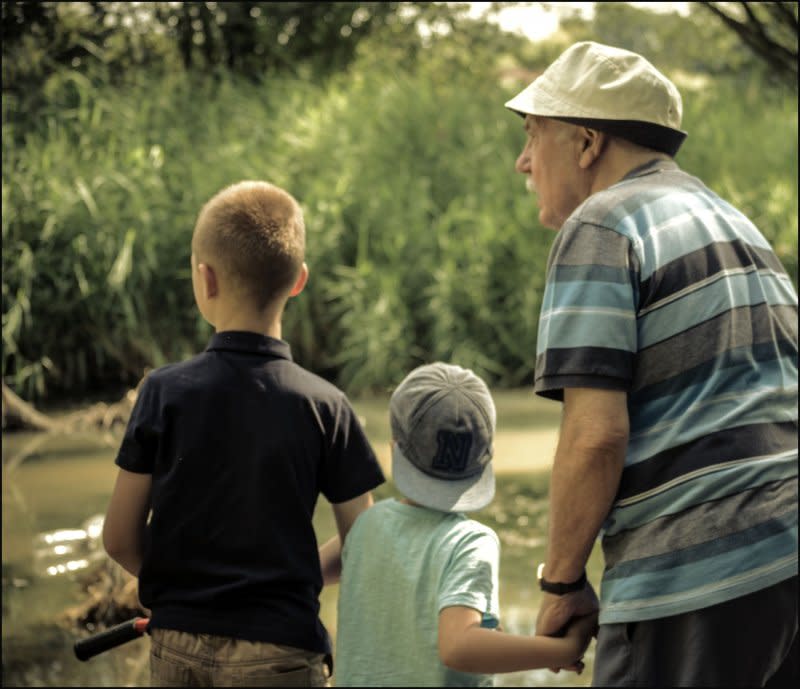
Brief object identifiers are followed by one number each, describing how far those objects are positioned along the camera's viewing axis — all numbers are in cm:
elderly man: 417
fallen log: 1104
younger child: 424
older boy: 443
